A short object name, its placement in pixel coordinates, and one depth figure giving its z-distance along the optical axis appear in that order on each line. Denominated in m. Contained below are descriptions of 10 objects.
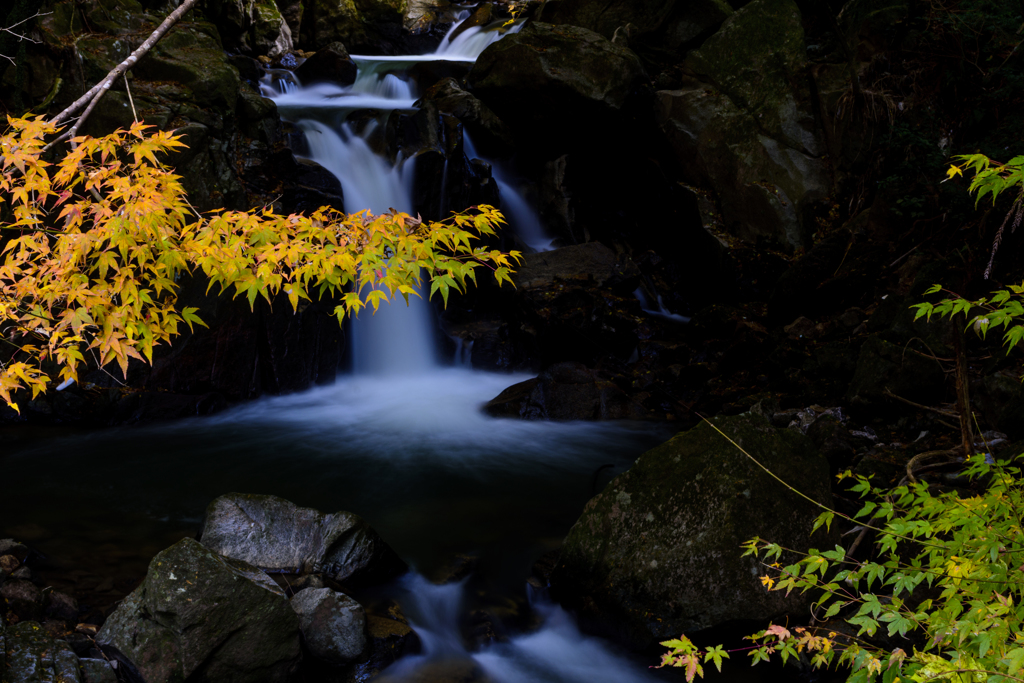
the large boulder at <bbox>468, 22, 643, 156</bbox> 12.17
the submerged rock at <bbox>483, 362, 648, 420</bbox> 8.73
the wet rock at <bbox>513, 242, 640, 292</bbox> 10.59
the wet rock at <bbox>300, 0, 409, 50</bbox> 17.27
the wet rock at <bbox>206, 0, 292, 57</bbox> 14.08
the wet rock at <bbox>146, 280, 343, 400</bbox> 8.39
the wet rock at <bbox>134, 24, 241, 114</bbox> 9.31
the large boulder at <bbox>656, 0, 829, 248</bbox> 11.38
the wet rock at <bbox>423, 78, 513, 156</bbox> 12.58
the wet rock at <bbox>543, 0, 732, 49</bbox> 13.34
